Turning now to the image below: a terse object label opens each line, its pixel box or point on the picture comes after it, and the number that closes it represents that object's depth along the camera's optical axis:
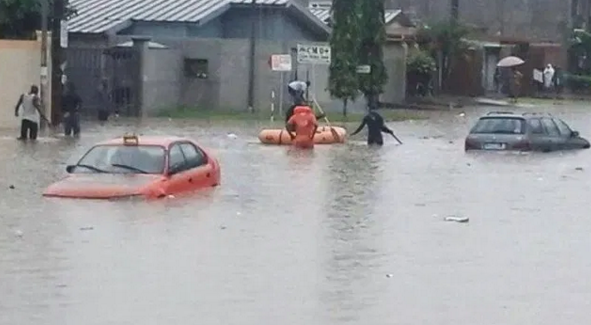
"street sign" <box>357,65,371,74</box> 55.97
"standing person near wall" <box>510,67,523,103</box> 75.50
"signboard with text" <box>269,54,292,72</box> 55.16
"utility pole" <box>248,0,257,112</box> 56.56
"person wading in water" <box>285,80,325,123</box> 44.31
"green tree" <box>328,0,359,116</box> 55.34
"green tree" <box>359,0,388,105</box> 55.95
